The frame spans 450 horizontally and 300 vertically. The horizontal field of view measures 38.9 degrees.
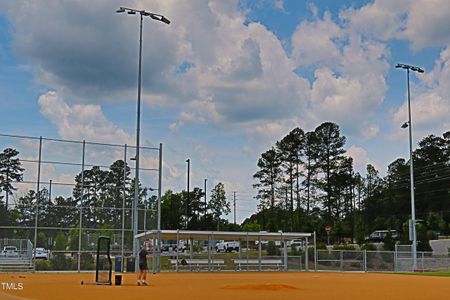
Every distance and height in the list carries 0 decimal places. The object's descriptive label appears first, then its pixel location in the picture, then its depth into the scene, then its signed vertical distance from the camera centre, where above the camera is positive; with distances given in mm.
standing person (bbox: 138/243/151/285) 27734 -1106
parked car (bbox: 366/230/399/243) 93556 +1113
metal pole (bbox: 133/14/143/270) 44000 +7210
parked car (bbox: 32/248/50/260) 46000 -902
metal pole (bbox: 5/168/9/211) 45091 +3300
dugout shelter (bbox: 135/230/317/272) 46188 +413
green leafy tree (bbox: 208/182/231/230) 107062 +6824
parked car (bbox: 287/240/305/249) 77312 -42
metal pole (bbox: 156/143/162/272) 46084 +3521
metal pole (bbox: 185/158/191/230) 86156 +10006
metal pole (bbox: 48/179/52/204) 46969 +3389
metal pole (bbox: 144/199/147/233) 50531 +2202
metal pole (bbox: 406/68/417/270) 52062 +2144
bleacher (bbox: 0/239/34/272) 43844 -1031
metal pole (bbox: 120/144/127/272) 49072 +4798
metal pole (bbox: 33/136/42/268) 45569 +2528
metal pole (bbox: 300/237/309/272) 52975 -1343
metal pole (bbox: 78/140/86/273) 46344 +2895
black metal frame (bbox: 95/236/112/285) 26786 -1576
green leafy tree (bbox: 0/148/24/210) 45094 +4877
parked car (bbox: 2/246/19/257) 44625 -761
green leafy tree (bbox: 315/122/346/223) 95750 +13818
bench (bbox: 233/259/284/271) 52188 -1720
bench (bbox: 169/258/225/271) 50062 -1734
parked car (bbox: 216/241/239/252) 85625 -558
